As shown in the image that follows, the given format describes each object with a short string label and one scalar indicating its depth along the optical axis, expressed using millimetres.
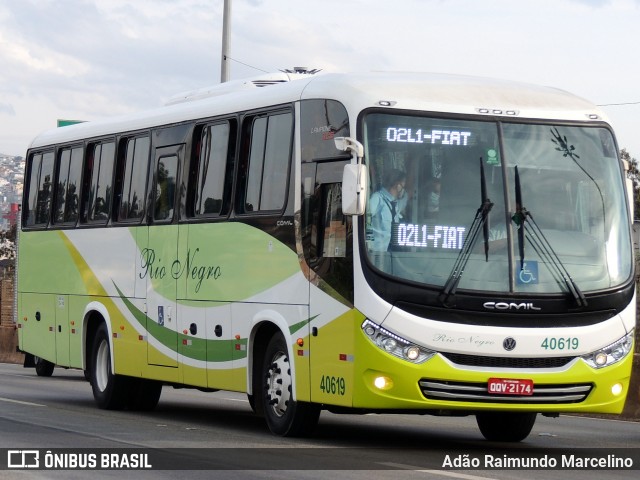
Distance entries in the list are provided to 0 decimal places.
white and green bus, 13133
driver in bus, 13328
